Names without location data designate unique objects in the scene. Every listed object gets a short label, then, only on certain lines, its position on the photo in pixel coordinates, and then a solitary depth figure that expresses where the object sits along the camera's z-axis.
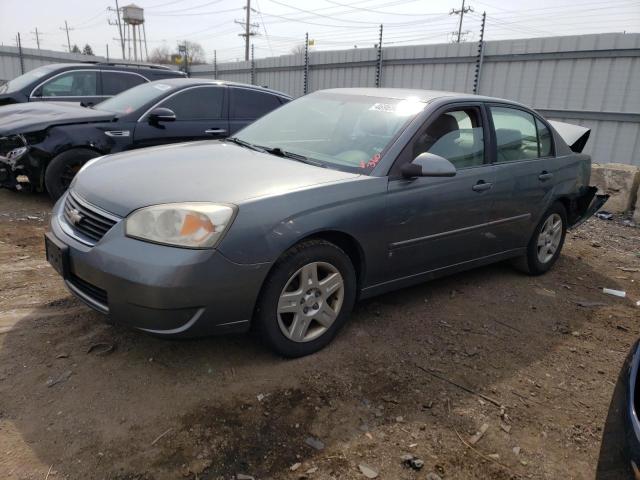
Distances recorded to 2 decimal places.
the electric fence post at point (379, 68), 11.93
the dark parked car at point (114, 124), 5.63
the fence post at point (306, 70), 13.99
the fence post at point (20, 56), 19.23
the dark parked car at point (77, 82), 8.22
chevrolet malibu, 2.54
